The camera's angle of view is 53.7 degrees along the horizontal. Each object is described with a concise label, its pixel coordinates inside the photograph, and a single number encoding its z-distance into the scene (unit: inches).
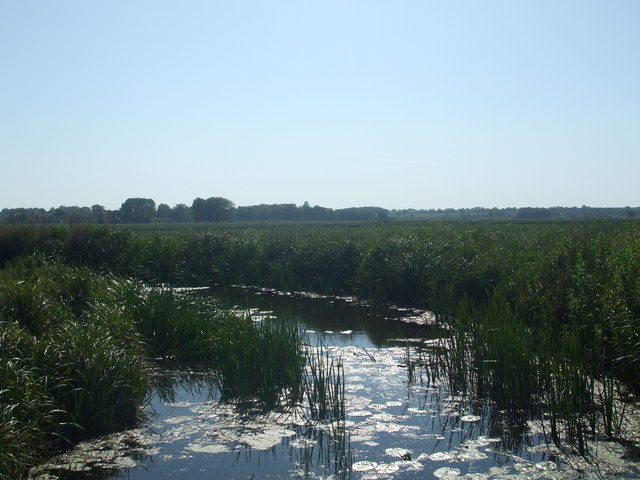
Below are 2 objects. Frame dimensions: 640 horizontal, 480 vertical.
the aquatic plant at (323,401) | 309.1
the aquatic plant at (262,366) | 337.4
